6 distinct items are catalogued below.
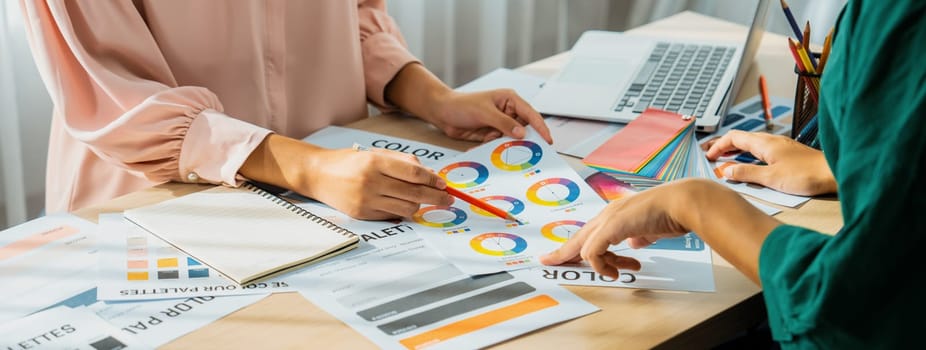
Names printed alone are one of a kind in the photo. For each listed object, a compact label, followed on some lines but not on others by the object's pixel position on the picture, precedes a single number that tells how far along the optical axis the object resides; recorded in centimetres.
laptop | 150
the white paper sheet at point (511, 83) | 162
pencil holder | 135
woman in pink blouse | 121
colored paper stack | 130
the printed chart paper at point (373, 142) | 140
